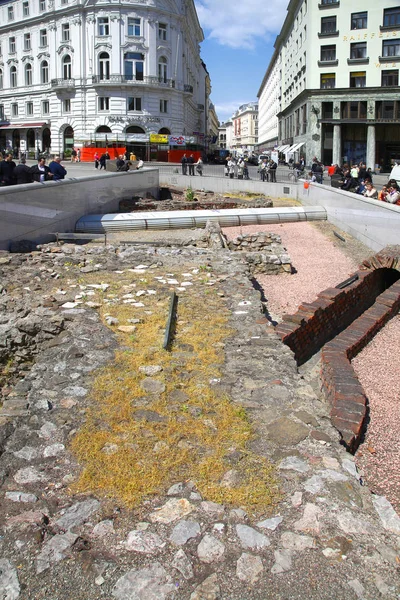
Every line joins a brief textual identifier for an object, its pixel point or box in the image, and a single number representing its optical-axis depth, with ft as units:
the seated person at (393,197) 52.75
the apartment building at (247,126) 576.20
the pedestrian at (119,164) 98.48
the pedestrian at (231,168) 107.96
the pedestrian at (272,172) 99.44
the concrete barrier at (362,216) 47.24
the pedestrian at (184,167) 111.33
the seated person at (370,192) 60.75
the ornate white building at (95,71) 169.17
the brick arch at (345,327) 18.06
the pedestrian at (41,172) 51.78
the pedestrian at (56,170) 54.33
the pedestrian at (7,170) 47.92
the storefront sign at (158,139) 165.48
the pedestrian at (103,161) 112.88
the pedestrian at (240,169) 107.55
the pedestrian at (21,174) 49.08
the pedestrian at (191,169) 111.98
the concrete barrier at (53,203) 40.04
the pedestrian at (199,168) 109.68
